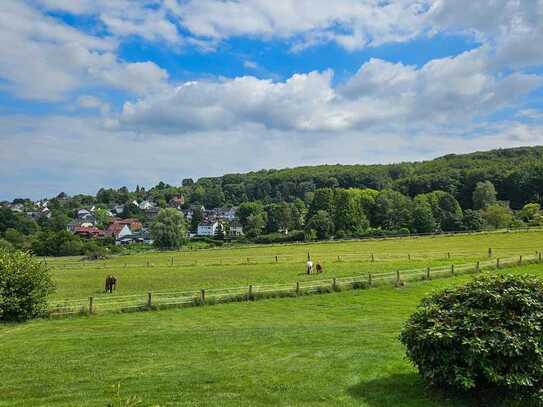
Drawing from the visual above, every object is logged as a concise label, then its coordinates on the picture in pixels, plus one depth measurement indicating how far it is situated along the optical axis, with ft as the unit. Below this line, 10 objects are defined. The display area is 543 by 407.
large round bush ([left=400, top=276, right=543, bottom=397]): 31.99
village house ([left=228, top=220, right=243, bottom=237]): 481.87
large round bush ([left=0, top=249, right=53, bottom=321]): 73.46
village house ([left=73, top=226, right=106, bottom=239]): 464.65
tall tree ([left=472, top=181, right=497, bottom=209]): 407.85
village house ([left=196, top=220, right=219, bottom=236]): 528.63
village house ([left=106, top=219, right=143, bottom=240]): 499.92
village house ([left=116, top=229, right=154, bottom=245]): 479.78
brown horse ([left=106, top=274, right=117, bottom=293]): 112.57
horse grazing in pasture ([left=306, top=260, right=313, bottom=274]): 136.15
